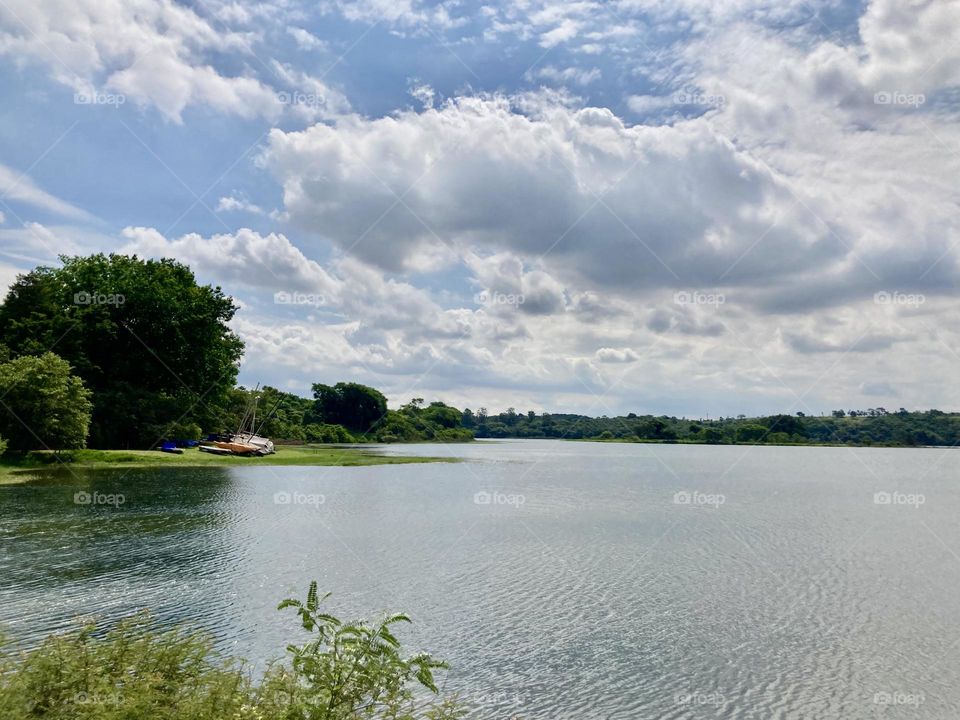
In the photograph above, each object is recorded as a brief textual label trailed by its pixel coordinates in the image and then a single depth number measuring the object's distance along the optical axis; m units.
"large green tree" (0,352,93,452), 58.19
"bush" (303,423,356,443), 182.12
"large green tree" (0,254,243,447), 76.88
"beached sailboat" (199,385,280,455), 95.25
